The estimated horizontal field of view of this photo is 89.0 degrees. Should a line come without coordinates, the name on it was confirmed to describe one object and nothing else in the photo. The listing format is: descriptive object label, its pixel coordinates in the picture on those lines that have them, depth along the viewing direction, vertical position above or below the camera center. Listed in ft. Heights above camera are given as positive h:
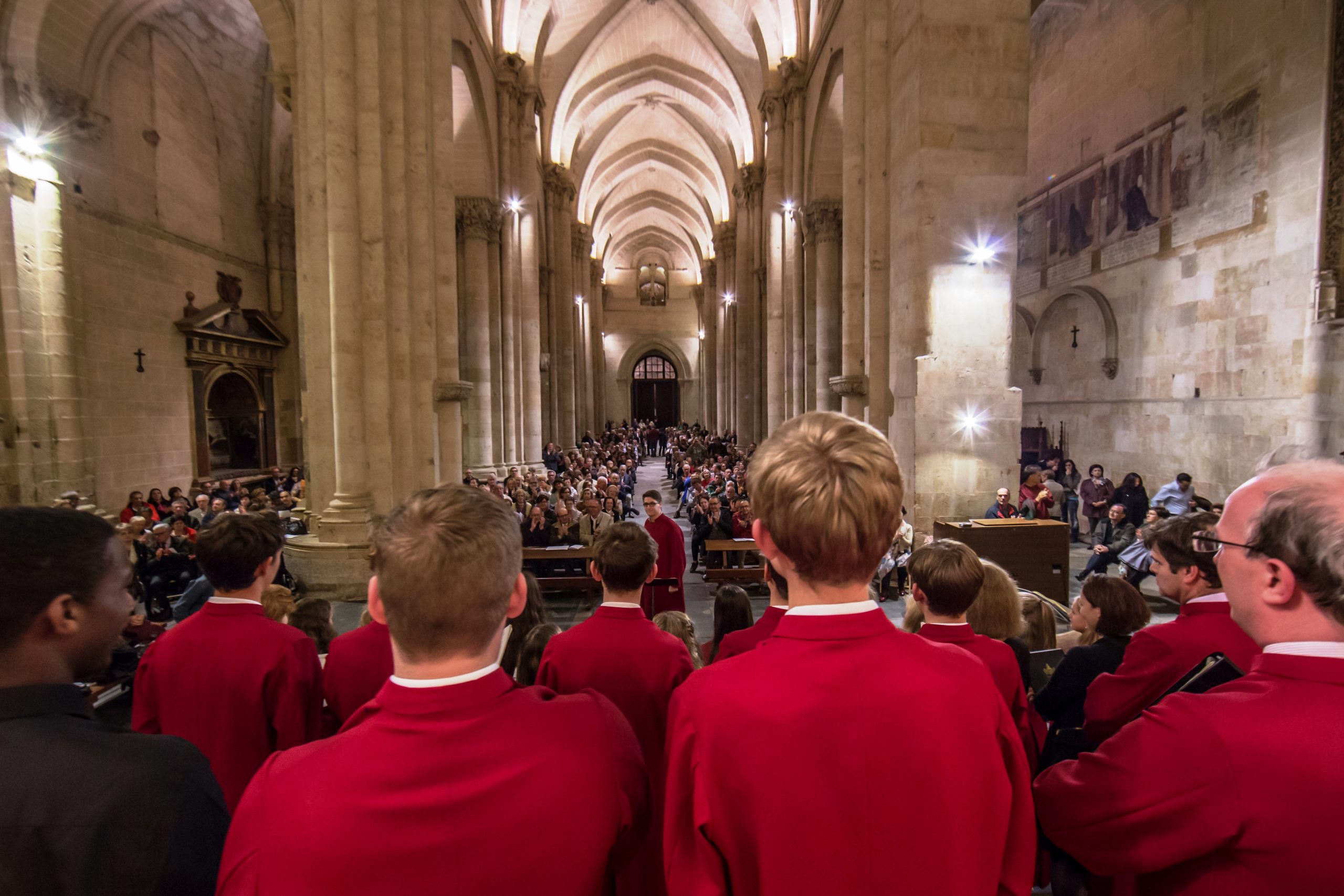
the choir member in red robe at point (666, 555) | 18.33 -3.85
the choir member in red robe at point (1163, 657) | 6.03 -2.14
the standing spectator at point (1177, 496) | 26.04 -2.89
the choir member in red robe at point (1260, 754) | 3.50 -1.77
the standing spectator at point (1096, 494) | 32.09 -3.48
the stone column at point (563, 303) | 84.74 +15.90
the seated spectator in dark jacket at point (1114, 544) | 23.38 -4.28
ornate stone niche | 47.42 +3.52
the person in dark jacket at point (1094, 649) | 7.79 -2.64
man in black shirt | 3.71 -1.87
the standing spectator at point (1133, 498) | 29.37 -3.31
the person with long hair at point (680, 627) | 10.53 -3.13
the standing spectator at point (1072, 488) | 36.88 -3.90
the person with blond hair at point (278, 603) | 11.39 -2.91
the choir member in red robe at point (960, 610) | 6.61 -1.94
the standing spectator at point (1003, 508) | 25.09 -3.13
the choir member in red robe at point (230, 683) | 6.98 -2.61
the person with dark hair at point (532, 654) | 9.57 -3.22
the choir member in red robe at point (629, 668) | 6.97 -2.48
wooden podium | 22.24 -4.22
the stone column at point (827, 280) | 54.03 +11.78
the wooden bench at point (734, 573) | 27.02 -5.79
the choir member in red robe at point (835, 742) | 3.53 -1.66
